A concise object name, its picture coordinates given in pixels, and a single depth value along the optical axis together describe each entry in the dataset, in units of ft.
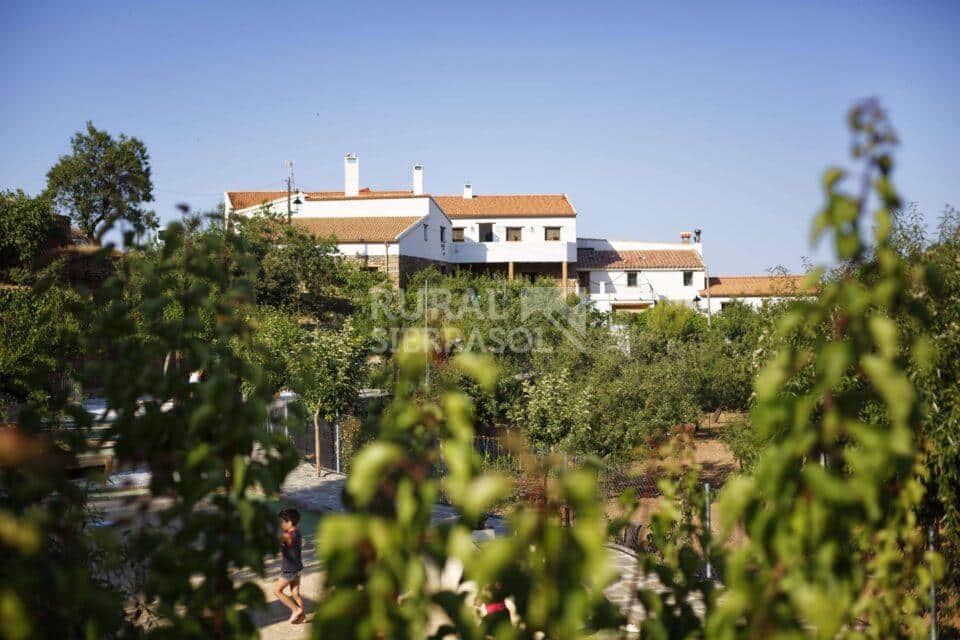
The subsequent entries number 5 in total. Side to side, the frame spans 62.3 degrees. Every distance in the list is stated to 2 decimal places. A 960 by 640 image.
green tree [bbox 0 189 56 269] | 88.53
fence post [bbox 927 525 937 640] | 19.80
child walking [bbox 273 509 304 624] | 24.98
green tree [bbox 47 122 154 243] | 123.95
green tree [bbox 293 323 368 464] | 51.65
